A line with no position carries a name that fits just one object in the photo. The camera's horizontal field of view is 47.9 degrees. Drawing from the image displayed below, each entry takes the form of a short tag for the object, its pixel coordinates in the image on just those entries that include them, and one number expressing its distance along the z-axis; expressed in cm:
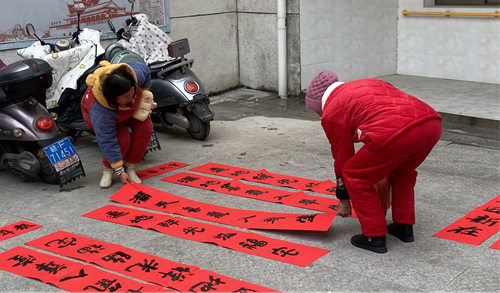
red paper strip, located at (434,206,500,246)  319
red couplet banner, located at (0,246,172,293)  279
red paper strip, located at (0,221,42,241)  353
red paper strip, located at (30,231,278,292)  279
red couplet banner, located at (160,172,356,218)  381
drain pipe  725
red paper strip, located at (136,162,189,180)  464
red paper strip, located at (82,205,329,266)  308
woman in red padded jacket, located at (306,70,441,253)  282
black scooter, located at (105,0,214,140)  540
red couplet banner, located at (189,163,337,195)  416
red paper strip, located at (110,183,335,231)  339
